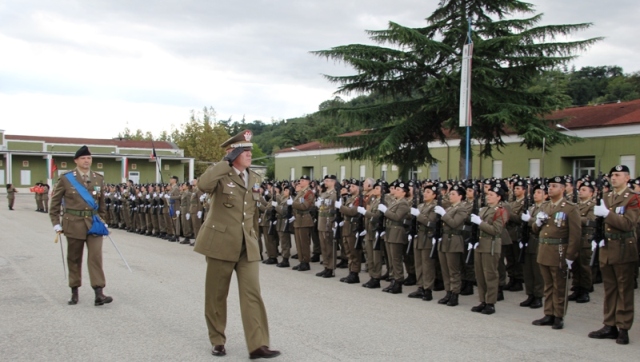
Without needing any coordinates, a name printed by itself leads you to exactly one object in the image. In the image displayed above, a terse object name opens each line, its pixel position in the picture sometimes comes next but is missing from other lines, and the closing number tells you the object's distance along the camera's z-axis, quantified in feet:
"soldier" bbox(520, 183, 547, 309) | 27.40
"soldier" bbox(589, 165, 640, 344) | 20.80
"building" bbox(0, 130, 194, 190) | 175.94
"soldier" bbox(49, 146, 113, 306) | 25.07
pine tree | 76.38
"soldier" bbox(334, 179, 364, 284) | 34.17
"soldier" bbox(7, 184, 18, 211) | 110.52
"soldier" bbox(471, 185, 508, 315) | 25.71
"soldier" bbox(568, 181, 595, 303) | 29.40
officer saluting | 17.42
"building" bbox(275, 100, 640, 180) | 89.15
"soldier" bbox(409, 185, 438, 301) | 28.89
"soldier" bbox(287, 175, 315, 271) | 38.40
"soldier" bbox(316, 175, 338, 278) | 36.47
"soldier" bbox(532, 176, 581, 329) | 22.71
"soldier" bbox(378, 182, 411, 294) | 30.73
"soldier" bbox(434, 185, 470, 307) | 27.48
